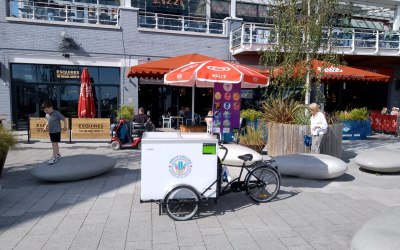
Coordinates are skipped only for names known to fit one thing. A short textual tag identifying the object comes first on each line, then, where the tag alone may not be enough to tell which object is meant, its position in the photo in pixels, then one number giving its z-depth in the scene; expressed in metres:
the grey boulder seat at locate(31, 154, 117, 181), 6.40
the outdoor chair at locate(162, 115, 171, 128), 16.27
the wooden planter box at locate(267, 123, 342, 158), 8.41
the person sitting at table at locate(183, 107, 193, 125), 15.50
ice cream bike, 4.58
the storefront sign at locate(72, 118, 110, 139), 11.50
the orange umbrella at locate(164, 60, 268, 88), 6.29
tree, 8.80
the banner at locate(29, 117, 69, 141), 11.41
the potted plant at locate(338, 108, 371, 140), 13.23
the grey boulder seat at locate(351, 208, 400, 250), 3.41
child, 8.05
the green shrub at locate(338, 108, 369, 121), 13.25
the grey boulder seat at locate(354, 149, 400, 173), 7.44
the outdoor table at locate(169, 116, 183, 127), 15.90
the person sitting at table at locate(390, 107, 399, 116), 15.65
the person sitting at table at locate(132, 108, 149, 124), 10.86
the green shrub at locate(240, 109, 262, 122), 12.41
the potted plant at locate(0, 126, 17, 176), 6.62
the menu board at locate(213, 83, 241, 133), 8.87
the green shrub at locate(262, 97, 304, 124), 9.02
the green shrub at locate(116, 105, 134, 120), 12.85
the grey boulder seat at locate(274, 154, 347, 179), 6.79
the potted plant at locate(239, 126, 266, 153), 9.37
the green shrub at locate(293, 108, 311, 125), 8.78
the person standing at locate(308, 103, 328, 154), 7.82
